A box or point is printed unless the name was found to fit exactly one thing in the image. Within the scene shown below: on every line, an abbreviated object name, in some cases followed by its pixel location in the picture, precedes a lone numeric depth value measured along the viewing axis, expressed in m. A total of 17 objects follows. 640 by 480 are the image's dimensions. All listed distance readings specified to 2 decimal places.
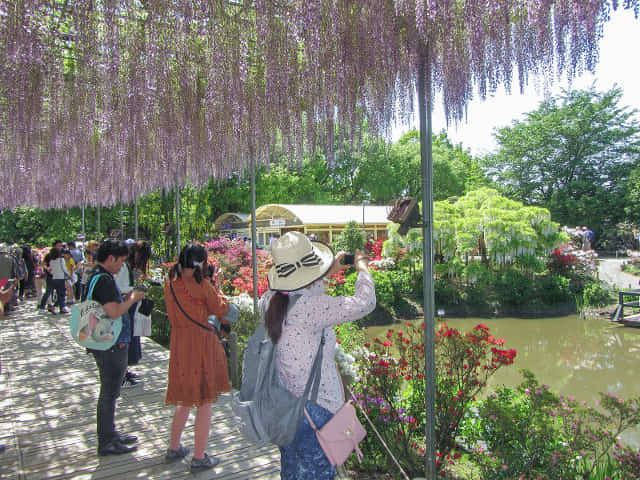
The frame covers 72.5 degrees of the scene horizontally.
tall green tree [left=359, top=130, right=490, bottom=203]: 35.03
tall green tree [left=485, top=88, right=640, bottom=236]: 29.94
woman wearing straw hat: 1.98
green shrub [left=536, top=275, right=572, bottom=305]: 14.66
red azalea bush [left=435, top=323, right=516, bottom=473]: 3.35
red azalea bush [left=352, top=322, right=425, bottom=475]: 3.23
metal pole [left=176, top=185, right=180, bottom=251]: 7.72
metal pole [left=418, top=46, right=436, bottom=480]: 2.55
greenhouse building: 21.53
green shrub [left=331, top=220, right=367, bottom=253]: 17.08
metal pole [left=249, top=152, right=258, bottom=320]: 5.36
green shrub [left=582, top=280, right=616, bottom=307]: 14.46
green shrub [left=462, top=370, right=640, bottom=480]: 2.80
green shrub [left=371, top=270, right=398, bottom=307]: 13.37
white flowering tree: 15.02
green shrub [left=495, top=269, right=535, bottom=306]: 14.47
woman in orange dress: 2.96
